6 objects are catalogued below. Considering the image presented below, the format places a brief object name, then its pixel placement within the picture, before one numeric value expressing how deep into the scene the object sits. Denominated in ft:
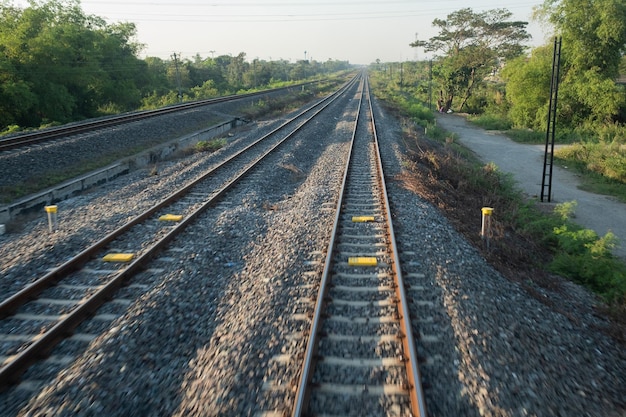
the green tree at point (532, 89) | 99.55
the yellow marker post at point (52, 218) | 27.73
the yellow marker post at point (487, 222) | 25.94
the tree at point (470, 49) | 139.54
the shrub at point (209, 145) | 58.49
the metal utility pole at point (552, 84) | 40.98
